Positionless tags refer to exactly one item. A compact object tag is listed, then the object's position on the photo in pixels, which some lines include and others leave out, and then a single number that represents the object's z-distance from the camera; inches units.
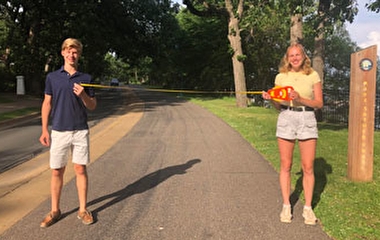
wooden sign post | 207.3
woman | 155.7
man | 154.9
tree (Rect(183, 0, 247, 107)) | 859.4
